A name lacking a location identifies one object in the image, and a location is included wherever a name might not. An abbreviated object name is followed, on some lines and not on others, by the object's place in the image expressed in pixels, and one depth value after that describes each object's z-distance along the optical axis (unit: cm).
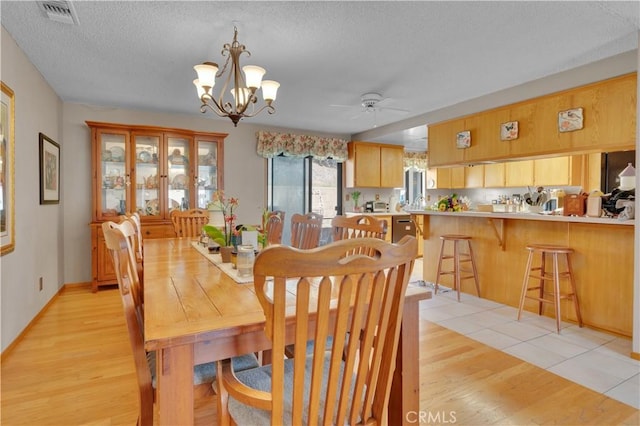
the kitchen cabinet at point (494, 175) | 599
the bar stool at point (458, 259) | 379
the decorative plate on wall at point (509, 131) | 369
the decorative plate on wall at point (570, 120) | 319
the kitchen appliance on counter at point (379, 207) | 626
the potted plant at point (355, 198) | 620
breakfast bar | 274
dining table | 90
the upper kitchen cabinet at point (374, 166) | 597
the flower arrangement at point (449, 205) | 422
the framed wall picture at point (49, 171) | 329
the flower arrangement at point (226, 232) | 197
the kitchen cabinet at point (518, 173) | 564
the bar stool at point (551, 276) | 292
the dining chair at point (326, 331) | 75
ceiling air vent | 211
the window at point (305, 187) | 564
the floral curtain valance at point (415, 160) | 694
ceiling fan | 385
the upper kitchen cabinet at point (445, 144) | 430
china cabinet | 411
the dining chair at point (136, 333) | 115
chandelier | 222
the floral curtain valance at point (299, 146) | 532
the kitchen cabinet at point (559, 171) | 509
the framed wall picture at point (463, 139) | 415
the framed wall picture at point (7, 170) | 234
